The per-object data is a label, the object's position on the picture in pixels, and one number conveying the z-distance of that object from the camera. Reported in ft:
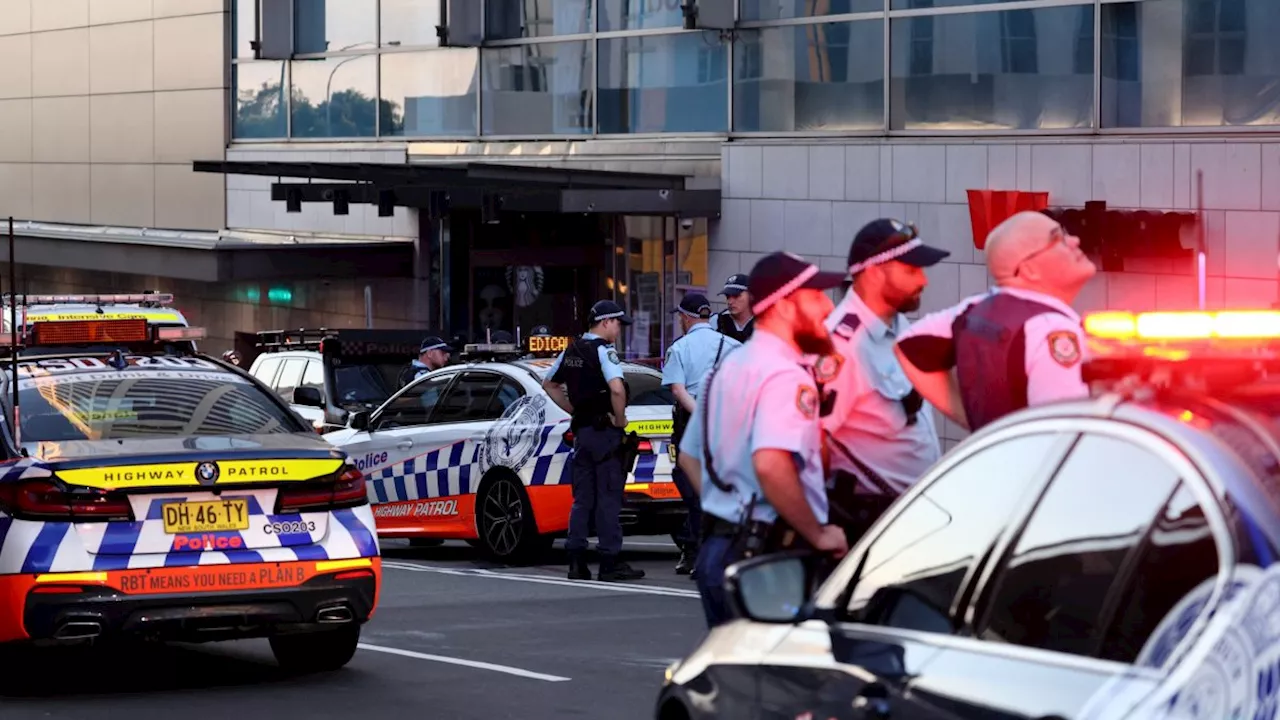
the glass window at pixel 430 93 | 97.66
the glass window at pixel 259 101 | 112.57
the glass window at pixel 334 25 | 104.83
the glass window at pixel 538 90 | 89.97
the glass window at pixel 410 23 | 100.17
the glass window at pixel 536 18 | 89.66
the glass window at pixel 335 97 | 104.94
